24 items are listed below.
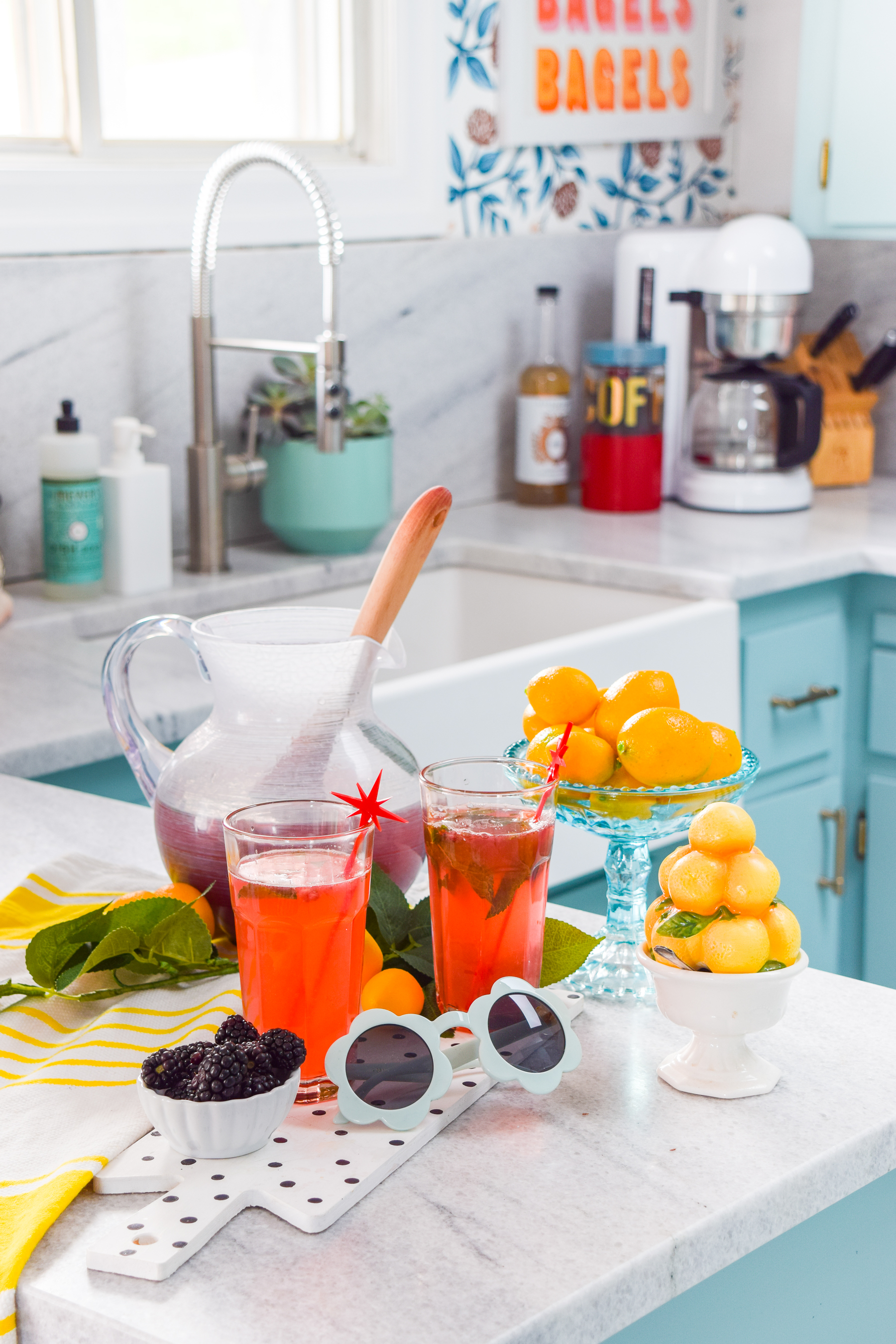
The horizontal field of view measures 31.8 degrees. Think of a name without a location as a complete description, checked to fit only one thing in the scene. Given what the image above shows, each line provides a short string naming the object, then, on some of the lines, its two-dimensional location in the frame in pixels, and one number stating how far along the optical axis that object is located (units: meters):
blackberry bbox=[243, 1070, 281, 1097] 0.69
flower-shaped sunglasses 0.74
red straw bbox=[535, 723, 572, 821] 0.81
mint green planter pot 2.15
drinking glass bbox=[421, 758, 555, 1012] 0.80
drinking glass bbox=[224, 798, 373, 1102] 0.76
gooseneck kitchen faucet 1.94
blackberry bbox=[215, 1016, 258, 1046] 0.72
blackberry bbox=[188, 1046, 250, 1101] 0.69
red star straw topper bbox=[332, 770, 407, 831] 0.79
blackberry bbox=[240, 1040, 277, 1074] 0.70
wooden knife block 2.77
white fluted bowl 0.69
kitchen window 2.06
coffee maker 2.48
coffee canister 2.54
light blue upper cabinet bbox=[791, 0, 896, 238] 2.69
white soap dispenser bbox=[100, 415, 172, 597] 1.95
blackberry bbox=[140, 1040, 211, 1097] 0.70
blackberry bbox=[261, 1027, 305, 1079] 0.71
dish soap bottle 1.90
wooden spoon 0.88
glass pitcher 0.90
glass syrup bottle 2.58
